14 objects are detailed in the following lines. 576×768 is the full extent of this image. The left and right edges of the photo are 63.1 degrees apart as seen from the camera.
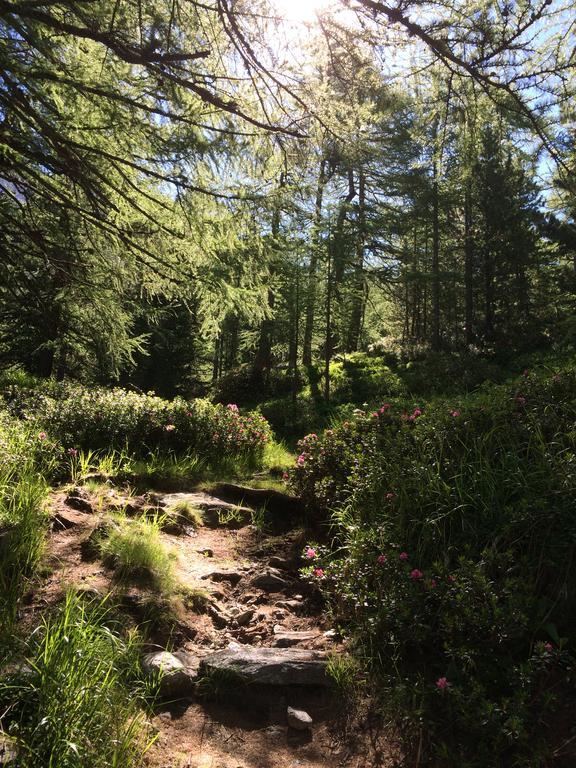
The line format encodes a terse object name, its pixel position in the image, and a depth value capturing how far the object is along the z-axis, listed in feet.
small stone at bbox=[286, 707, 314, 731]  7.76
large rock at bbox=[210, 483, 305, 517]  17.48
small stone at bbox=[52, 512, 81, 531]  12.44
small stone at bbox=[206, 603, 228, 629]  10.93
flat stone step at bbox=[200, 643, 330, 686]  8.60
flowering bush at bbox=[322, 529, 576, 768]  6.68
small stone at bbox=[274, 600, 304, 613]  11.55
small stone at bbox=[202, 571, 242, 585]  12.64
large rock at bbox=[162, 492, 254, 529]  16.44
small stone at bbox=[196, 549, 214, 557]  13.87
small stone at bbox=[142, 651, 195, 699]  8.03
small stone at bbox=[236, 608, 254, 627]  11.07
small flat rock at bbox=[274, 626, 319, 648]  9.91
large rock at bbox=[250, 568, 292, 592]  12.52
